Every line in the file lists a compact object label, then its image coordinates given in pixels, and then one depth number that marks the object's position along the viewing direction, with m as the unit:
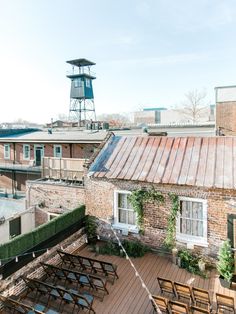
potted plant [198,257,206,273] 10.32
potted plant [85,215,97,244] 13.30
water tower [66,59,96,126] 37.78
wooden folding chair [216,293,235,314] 7.88
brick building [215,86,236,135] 24.32
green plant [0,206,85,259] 9.69
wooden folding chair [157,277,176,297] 8.82
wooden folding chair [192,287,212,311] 8.05
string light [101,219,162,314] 7.89
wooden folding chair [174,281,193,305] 8.32
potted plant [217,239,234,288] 9.39
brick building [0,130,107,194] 23.47
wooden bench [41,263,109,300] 9.09
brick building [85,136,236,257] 10.49
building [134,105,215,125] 57.47
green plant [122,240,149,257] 11.74
